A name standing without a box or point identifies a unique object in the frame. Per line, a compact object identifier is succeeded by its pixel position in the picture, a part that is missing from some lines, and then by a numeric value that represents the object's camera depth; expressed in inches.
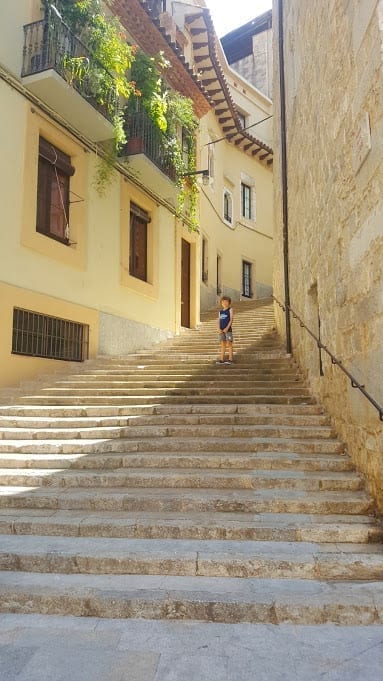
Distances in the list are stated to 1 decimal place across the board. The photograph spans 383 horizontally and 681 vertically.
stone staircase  121.6
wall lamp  517.0
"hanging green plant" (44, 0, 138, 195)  347.3
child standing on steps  352.5
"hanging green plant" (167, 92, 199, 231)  485.1
